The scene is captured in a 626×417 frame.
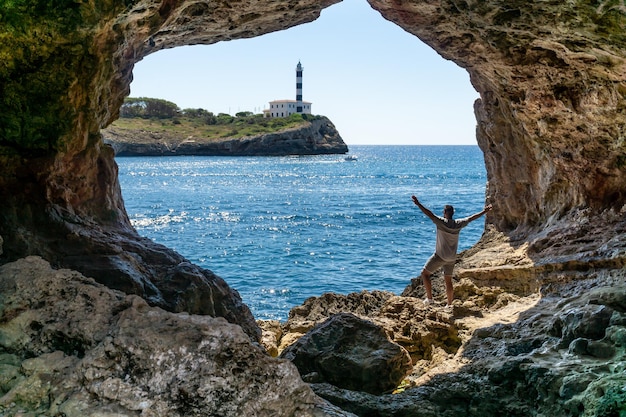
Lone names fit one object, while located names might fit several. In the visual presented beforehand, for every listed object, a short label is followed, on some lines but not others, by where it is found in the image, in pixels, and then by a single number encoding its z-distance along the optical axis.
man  12.61
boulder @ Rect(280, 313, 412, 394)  9.00
